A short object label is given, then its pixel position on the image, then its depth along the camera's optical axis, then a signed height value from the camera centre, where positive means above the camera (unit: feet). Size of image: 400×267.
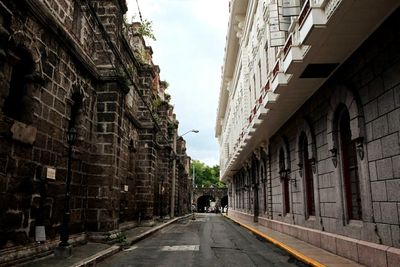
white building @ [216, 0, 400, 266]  24.00 +7.69
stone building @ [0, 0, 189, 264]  25.26 +7.93
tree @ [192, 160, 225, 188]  356.79 +31.35
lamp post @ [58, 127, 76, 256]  29.27 -0.51
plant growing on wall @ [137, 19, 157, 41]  74.99 +34.98
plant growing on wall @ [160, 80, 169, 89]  111.38 +36.15
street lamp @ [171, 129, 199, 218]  94.02 +5.38
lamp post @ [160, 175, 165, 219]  89.40 +4.39
